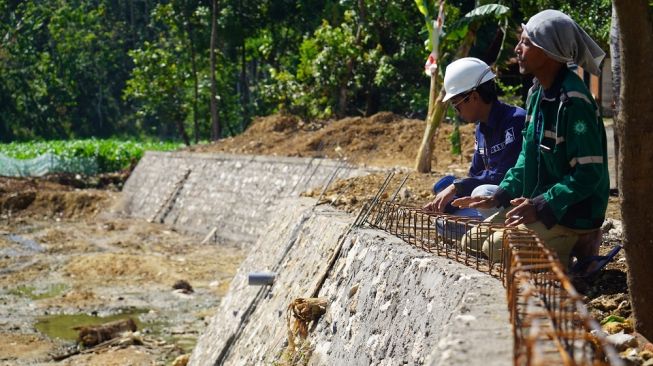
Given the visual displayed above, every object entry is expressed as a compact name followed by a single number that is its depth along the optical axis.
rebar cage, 2.96
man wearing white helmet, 6.00
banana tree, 12.79
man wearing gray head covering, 4.68
